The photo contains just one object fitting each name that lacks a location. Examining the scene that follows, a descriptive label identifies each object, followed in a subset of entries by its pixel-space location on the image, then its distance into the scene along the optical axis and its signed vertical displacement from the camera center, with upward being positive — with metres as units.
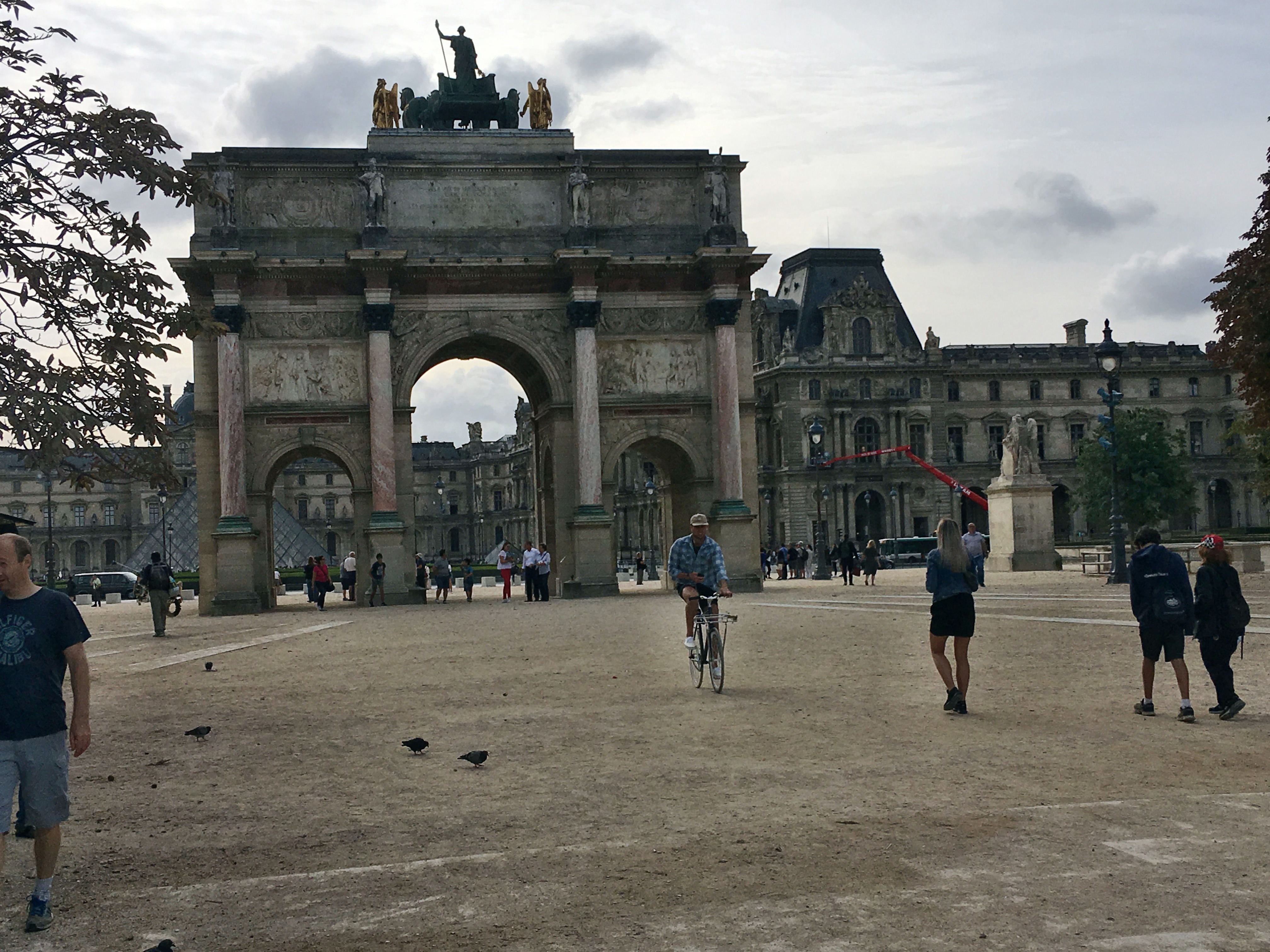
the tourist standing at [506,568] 39.81 +0.00
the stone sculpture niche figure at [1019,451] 43.53 +2.99
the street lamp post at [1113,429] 33.22 +3.03
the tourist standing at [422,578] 38.69 -0.21
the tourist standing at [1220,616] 11.73 -0.59
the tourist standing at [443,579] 40.31 -0.26
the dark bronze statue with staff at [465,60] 39.97 +14.14
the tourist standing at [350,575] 39.75 -0.04
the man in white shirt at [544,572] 37.03 -0.15
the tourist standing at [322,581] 37.22 -0.18
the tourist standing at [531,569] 37.09 -0.05
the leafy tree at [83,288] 10.61 +2.23
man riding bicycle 14.77 -0.07
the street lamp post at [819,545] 50.94 +0.43
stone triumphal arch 36.81 +6.63
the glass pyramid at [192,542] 81.19 +2.04
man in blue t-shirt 6.50 -0.55
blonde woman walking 12.34 -0.44
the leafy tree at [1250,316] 32.34 +5.13
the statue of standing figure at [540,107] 39.56 +12.56
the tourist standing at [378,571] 36.34 +0.03
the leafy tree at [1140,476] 87.12 +4.19
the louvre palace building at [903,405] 93.50 +9.90
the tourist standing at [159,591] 28.11 -0.23
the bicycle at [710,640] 14.30 -0.80
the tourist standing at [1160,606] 11.93 -0.51
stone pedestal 44.09 +0.74
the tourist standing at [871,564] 43.91 -0.25
